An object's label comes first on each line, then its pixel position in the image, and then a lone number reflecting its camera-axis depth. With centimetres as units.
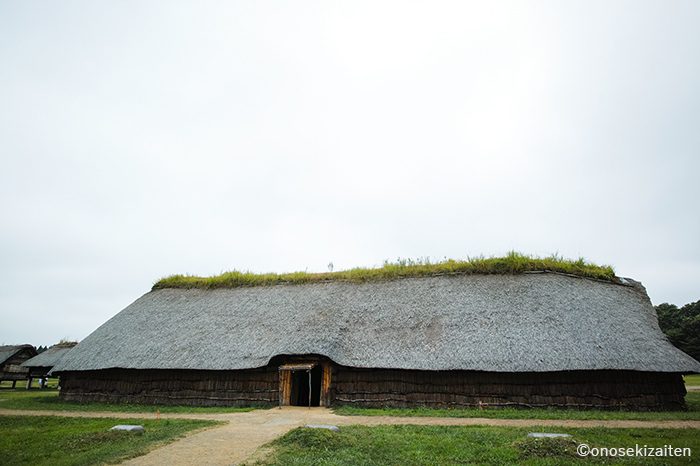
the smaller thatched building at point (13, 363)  3703
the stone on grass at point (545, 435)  980
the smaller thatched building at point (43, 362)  3438
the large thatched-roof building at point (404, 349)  1697
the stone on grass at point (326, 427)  1112
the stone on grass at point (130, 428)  1204
